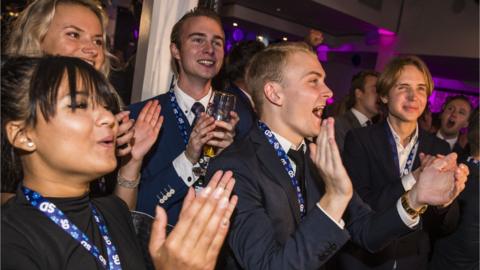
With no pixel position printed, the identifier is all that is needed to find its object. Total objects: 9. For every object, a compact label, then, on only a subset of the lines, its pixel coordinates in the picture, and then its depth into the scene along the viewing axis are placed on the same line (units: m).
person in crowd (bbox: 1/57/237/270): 0.99
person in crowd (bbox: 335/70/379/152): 3.83
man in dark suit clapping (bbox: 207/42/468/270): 1.29
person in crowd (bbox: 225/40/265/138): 3.09
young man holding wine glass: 1.84
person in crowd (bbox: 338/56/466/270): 2.16
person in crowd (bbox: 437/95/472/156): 4.39
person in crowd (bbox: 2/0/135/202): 1.60
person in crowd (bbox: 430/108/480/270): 2.28
